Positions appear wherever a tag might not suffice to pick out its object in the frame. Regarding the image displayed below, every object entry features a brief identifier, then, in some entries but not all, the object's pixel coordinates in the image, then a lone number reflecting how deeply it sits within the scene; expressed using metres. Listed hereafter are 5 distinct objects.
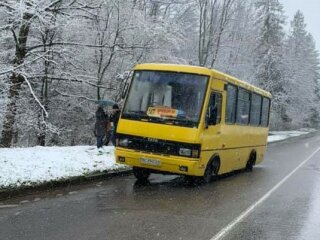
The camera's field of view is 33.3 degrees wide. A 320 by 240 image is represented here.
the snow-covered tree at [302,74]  72.62
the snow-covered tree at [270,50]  62.59
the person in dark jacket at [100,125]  18.00
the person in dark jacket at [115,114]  18.44
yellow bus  12.31
